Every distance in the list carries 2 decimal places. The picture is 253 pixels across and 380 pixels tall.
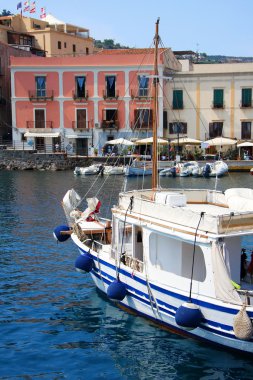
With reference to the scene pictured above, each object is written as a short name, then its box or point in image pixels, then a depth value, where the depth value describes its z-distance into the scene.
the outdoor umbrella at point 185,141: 52.50
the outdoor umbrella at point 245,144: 51.86
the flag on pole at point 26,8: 72.38
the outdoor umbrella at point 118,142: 50.09
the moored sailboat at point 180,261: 11.81
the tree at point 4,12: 135.00
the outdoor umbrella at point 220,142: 51.69
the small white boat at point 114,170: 47.87
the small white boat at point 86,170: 47.84
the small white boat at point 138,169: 47.03
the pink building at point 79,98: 54.81
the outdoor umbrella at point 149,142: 48.66
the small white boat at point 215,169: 46.62
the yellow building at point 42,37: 67.56
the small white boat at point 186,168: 47.50
